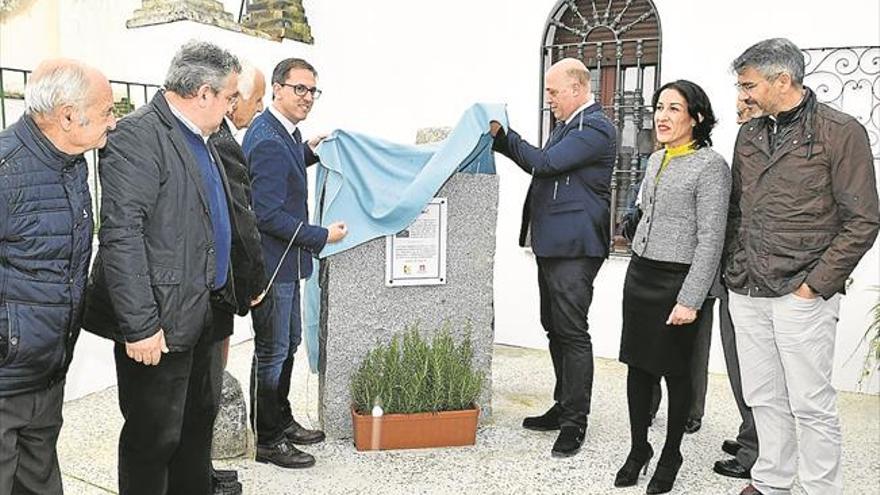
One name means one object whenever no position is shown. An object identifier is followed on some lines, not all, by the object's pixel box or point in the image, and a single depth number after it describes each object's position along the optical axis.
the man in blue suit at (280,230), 3.26
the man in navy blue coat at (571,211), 3.54
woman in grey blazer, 2.91
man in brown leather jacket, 2.61
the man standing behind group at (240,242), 2.66
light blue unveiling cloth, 3.62
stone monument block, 3.72
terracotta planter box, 3.61
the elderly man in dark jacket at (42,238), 2.01
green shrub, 3.60
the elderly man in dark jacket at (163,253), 2.19
